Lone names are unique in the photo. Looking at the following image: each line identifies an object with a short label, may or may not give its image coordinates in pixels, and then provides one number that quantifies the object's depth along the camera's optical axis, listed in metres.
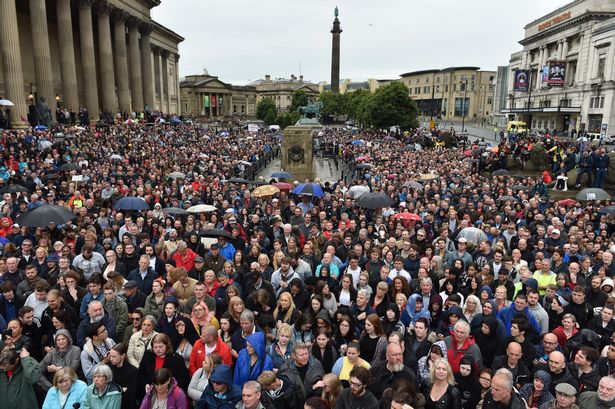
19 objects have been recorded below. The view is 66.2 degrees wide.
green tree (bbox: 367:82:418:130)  65.19
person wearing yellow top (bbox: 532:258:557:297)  8.23
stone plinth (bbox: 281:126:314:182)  26.52
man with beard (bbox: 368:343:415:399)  5.11
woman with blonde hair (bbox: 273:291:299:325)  6.65
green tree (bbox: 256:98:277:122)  124.56
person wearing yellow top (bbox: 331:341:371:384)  5.25
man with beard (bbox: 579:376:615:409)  4.54
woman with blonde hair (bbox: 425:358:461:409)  4.88
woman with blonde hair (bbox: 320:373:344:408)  4.84
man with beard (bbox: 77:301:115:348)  5.93
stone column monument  98.62
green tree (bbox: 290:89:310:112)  125.95
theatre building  58.81
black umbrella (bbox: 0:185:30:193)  13.55
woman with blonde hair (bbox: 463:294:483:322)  6.63
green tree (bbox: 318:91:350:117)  110.79
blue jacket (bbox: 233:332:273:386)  5.34
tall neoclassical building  26.86
